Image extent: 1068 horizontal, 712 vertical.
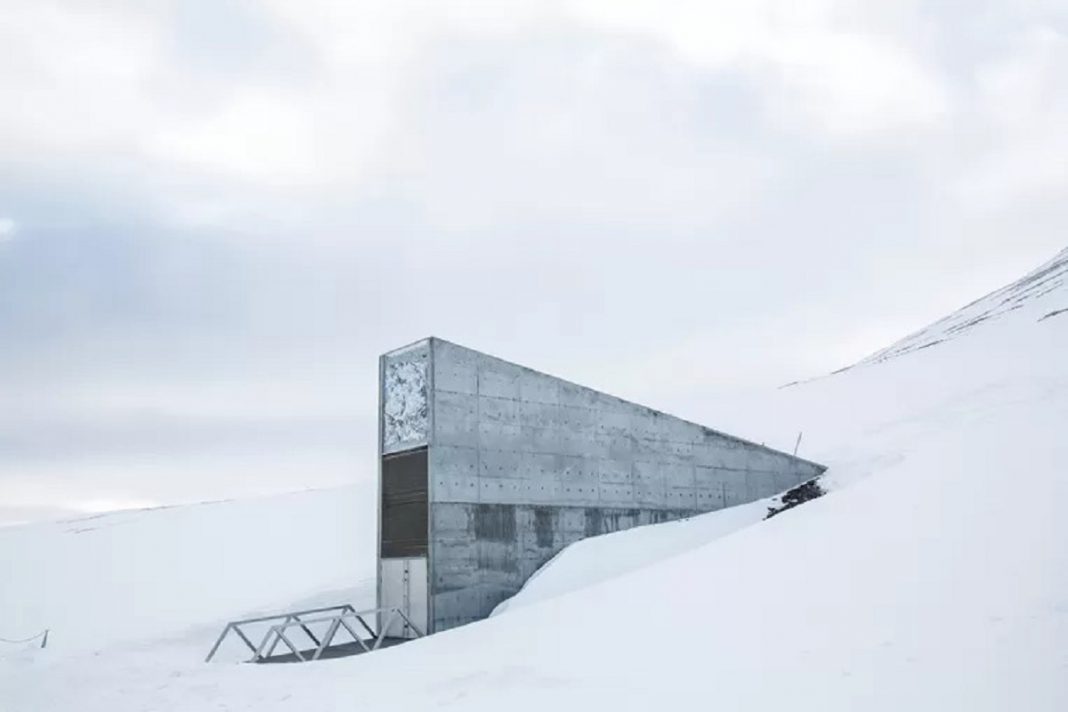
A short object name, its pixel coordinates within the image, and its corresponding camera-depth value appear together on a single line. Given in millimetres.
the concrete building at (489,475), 15820
